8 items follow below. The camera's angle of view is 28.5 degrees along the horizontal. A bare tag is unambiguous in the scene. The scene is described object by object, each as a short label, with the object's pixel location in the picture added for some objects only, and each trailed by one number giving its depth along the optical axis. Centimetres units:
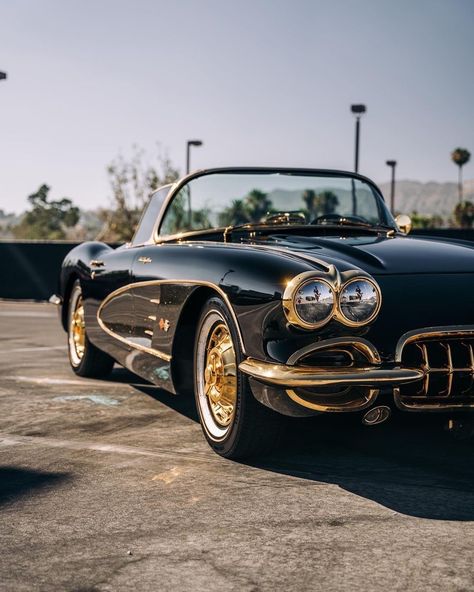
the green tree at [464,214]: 9359
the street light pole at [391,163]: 3838
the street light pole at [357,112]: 2309
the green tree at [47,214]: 9500
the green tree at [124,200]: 4556
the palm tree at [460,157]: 11406
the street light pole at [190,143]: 2592
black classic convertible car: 379
